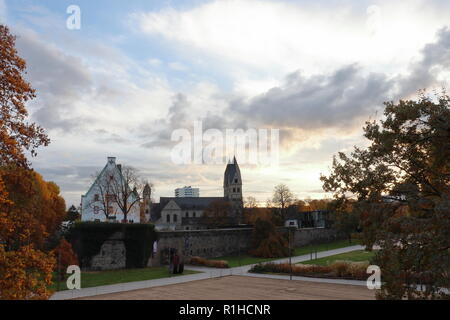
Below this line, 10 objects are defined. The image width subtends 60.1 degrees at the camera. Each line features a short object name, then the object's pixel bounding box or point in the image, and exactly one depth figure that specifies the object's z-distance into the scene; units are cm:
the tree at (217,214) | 8862
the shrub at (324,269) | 2848
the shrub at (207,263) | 3859
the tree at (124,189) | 5522
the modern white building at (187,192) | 15415
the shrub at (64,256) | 3159
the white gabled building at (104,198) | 5975
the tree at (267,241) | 4778
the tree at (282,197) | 9988
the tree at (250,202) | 13266
